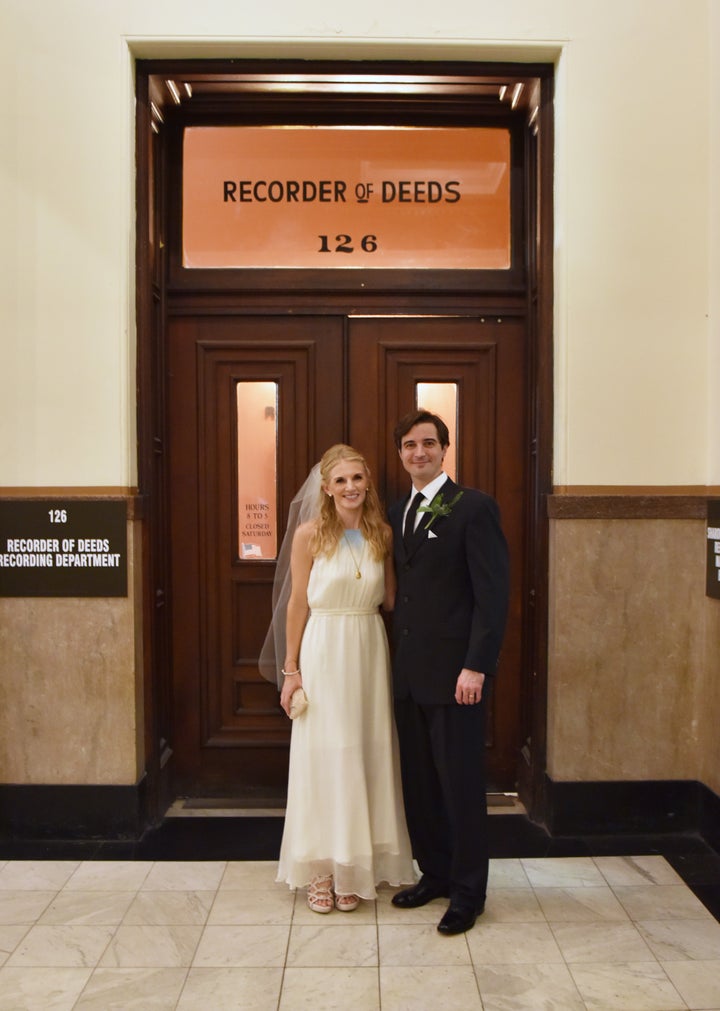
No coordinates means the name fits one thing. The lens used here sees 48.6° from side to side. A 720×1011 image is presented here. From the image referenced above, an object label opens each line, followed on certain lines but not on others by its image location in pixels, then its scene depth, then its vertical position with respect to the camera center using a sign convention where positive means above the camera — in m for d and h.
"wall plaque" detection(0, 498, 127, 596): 3.61 -0.31
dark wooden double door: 4.02 +0.27
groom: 2.87 -0.57
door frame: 3.68 +0.65
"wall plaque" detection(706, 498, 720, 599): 3.55 -0.31
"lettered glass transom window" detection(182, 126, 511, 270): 4.04 +1.41
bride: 3.00 -0.86
